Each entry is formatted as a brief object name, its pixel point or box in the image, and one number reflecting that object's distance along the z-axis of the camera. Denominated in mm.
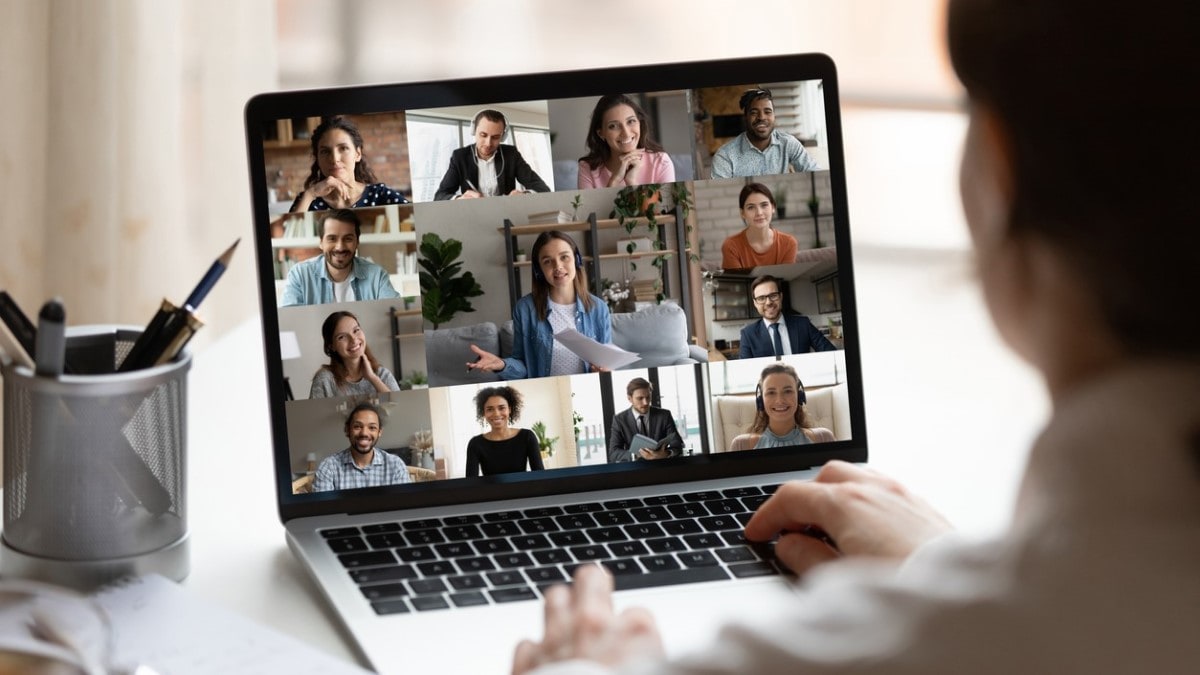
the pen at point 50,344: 1091
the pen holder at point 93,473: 1103
